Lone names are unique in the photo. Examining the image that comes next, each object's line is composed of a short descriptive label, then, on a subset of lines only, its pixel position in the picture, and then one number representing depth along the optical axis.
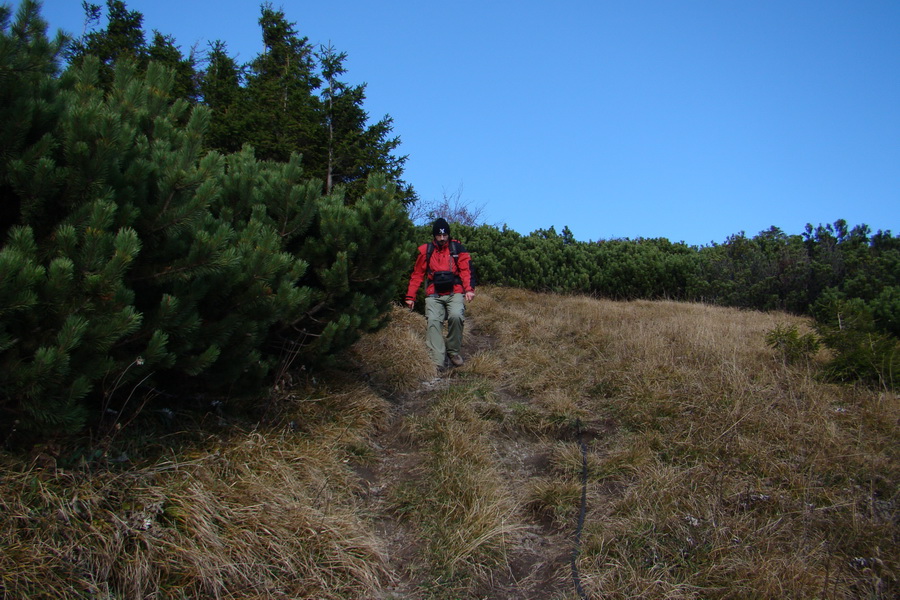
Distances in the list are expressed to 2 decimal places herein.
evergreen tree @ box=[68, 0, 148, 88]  17.33
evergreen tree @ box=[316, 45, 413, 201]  12.35
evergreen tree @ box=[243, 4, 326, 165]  10.51
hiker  7.50
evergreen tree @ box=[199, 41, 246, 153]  10.18
